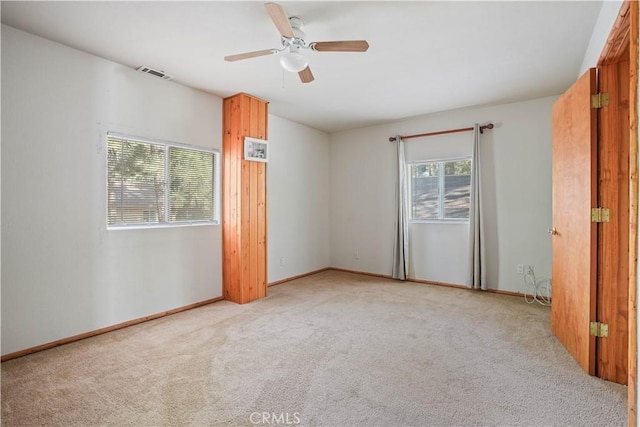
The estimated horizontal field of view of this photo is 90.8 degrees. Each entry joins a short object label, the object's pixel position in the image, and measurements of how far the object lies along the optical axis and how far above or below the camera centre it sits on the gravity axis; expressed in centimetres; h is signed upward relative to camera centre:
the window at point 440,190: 461 +30
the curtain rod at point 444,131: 432 +115
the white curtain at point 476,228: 432 -26
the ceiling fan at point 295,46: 212 +118
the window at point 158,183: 310 +31
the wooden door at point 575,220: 217 -9
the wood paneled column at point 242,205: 387 +7
